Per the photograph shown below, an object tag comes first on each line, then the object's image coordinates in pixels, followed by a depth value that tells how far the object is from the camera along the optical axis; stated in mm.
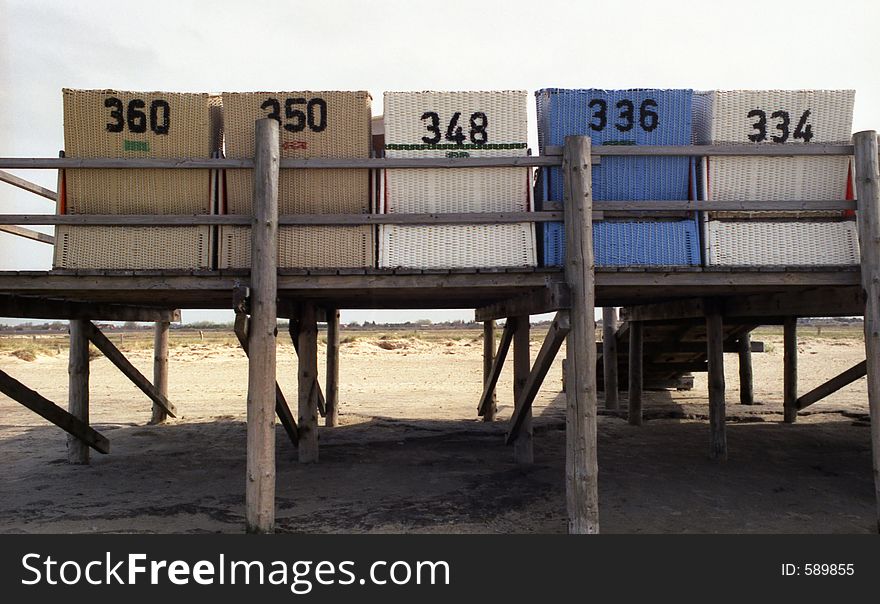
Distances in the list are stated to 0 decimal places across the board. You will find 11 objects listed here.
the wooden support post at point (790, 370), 14964
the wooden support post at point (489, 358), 15359
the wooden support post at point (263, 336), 6930
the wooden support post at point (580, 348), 6930
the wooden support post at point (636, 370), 14938
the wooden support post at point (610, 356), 17469
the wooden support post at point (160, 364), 15461
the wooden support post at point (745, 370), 17625
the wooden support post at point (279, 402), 7133
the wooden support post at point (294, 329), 11109
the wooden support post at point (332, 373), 15211
